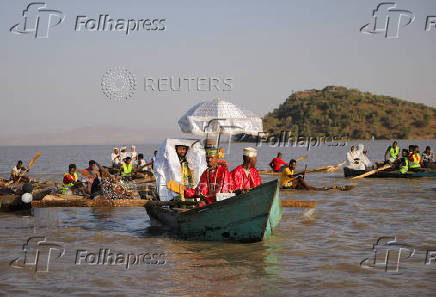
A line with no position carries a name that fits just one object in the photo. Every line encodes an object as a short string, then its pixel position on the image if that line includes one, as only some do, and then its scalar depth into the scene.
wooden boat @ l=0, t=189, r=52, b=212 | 14.50
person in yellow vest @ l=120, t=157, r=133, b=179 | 20.67
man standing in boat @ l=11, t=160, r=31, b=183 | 19.59
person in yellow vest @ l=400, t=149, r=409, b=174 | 22.36
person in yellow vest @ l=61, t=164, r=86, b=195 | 15.56
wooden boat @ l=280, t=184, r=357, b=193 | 18.27
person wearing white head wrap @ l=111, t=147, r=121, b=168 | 25.41
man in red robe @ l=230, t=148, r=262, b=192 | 9.99
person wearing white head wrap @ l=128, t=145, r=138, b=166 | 25.55
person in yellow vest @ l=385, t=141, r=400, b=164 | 24.70
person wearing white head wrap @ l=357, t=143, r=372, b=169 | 24.15
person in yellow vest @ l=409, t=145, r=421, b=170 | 22.59
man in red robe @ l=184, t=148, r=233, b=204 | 10.03
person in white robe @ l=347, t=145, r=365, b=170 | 24.12
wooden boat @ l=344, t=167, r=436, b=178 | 22.06
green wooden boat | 9.30
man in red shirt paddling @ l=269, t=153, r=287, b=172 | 23.64
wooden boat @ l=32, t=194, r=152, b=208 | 13.43
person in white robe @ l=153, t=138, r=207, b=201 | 11.55
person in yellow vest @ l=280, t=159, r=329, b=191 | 17.70
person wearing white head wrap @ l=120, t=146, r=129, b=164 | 25.19
